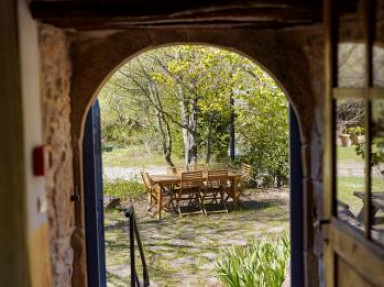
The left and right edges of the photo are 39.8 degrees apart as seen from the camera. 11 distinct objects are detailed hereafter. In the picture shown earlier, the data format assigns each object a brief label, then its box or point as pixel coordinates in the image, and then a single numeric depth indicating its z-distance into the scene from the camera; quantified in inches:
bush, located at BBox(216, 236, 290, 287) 177.8
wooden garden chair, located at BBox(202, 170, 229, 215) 340.2
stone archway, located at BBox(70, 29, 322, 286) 126.0
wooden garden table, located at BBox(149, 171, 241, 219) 330.0
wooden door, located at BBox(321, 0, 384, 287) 72.7
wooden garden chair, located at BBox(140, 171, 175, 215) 346.0
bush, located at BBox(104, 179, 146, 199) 383.9
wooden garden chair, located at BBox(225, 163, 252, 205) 365.7
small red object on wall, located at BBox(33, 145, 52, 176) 94.3
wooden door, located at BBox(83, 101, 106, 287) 135.3
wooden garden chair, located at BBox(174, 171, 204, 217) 330.6
